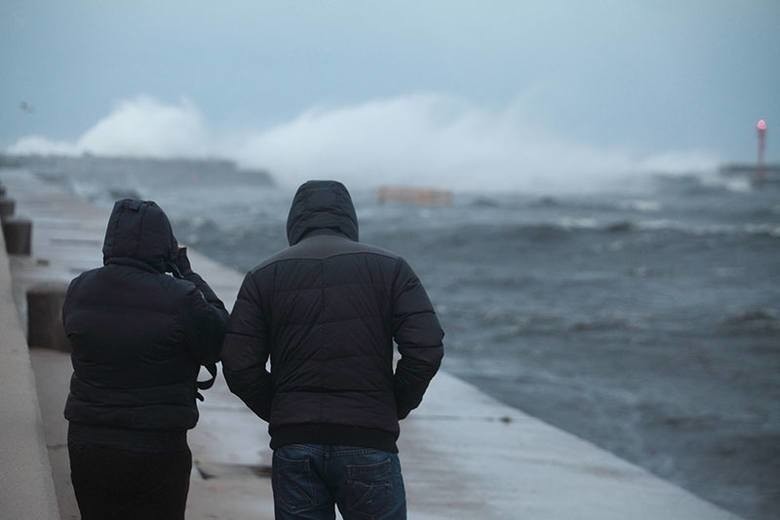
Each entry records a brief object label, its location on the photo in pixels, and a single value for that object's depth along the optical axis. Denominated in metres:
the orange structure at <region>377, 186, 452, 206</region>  152.79
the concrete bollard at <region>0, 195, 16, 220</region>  34.50
